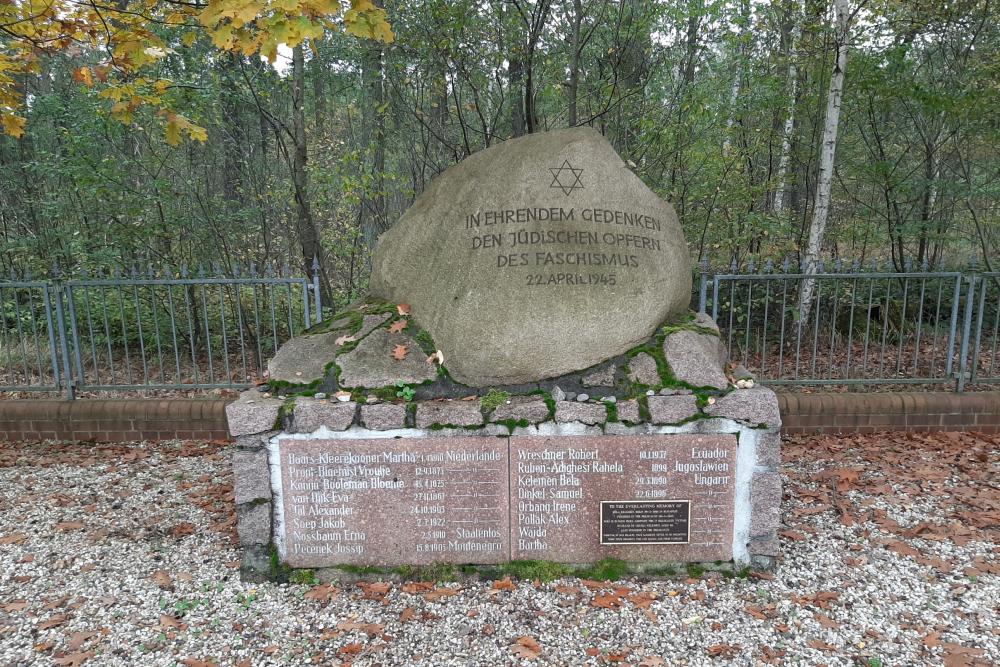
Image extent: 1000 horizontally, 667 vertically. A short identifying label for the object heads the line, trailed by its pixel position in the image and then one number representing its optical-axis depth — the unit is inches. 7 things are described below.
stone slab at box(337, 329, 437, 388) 119.3
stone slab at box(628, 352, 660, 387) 117.1
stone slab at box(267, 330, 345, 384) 122.6
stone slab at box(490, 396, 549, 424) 114.0
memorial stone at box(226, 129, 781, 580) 114.7
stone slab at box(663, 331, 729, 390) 116.2
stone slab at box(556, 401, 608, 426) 113.9
